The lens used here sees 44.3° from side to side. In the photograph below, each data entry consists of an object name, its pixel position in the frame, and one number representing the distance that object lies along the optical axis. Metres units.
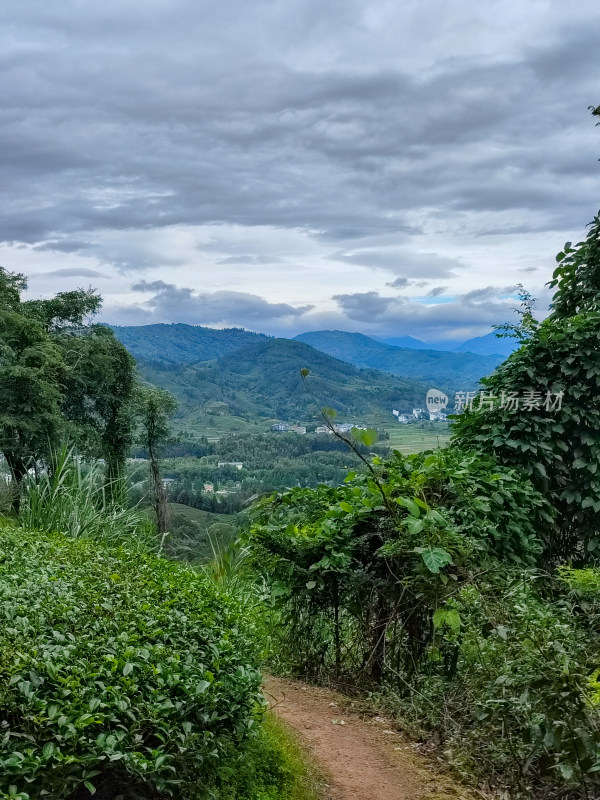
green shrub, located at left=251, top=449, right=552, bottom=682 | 3.91
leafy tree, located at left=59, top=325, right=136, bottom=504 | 22.12
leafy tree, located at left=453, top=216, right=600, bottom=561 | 5.09
